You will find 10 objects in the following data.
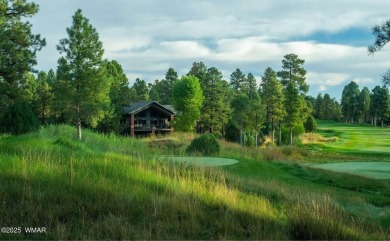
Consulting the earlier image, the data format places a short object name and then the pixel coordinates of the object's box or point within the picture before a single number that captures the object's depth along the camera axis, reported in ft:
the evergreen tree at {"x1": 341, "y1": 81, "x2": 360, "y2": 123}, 326.65
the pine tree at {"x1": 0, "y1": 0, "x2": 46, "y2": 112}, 70.74
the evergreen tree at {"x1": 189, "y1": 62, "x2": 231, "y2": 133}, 169.78
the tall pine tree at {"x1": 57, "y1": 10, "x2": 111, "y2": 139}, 95.66
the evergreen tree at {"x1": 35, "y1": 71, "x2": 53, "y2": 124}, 174.40
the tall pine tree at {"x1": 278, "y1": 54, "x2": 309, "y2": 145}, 189.06
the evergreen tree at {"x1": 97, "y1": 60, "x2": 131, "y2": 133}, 149.18
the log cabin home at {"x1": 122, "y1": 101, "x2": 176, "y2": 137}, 176.24
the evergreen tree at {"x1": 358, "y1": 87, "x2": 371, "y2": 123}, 315.41
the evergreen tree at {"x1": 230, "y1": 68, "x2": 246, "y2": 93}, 233.96
